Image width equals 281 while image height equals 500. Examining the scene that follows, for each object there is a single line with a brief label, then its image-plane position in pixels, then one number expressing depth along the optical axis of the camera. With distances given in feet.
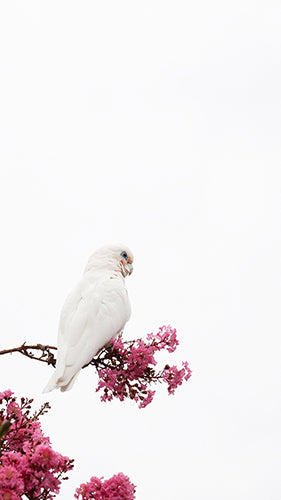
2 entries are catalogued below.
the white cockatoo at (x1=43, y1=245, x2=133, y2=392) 26.59
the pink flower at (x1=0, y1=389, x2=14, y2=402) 24.83
